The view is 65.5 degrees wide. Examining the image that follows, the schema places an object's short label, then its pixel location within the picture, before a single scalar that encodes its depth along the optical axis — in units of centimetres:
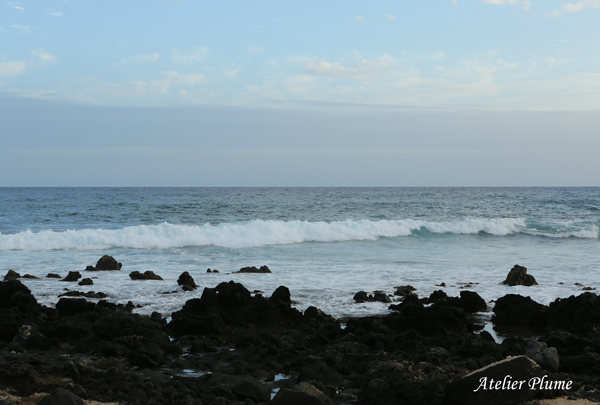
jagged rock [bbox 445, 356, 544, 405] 475
